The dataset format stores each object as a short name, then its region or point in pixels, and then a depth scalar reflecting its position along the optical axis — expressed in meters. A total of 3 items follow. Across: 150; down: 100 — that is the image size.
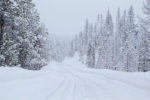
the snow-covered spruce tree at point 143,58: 34.25
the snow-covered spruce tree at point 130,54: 38.88
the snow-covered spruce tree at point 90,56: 55.84
